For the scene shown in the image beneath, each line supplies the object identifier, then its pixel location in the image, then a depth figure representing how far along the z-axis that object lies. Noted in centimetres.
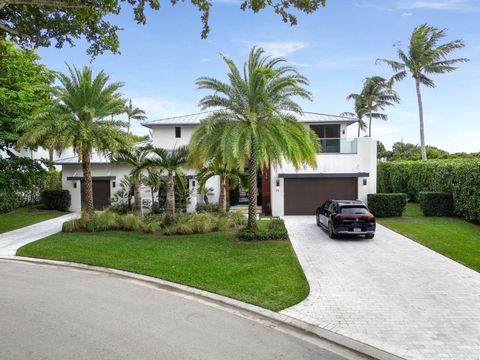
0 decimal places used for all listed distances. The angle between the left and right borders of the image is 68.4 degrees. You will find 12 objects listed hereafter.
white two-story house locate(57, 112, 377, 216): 2208
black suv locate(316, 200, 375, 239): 1447
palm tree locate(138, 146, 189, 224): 1655
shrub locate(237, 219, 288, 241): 1432
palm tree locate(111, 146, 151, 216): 1739
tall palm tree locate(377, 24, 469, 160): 3122
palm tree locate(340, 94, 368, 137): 5003
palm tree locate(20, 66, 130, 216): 1658
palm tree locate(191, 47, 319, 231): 1352
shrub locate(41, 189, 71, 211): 2450
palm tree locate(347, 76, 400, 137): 4762
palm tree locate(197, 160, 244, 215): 1894
